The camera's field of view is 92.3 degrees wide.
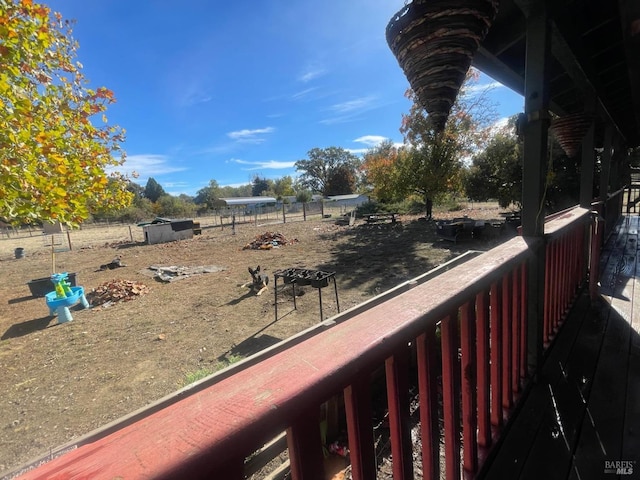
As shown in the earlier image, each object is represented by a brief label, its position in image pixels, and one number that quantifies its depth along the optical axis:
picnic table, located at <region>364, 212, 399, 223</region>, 18.77
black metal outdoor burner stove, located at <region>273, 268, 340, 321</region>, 5.01
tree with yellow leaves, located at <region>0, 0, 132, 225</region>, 2.75
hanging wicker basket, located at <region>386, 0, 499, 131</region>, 0.99
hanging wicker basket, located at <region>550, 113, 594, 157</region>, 2.46
